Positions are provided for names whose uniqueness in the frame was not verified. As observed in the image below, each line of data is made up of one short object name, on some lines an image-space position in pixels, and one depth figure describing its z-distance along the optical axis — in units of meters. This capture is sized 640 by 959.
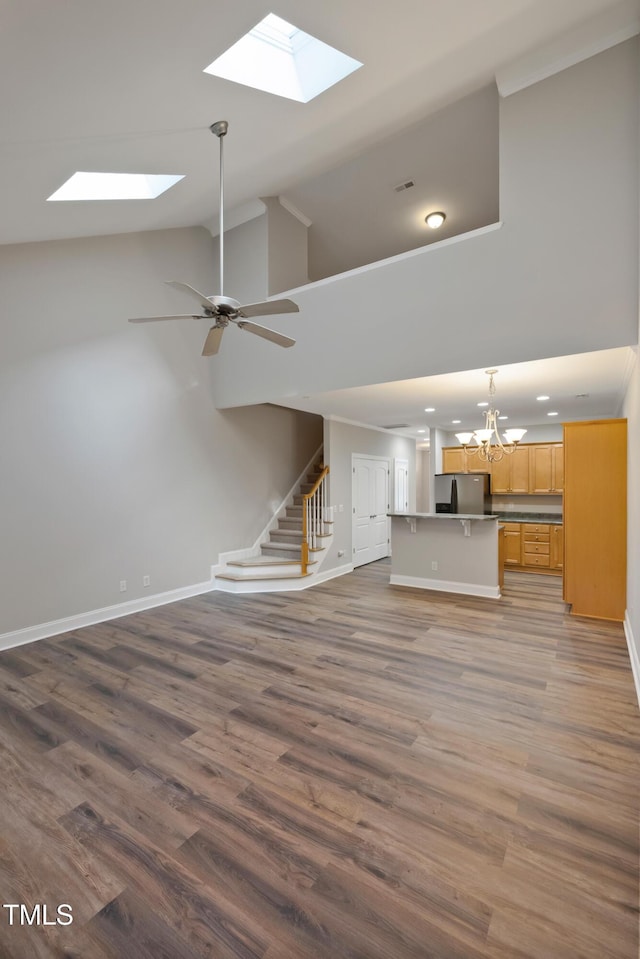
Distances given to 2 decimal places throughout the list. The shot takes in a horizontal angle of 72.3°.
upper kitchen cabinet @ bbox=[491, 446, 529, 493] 7.90
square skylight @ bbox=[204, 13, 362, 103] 3.08
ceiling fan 2.90
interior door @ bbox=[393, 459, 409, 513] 9.21
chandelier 4.89
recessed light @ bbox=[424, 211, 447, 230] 5.99
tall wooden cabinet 4.81
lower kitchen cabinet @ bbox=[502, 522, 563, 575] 7.29
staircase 6.27
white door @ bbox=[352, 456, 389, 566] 7.85
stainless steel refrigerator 7.62
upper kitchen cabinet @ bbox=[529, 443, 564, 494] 7.60
